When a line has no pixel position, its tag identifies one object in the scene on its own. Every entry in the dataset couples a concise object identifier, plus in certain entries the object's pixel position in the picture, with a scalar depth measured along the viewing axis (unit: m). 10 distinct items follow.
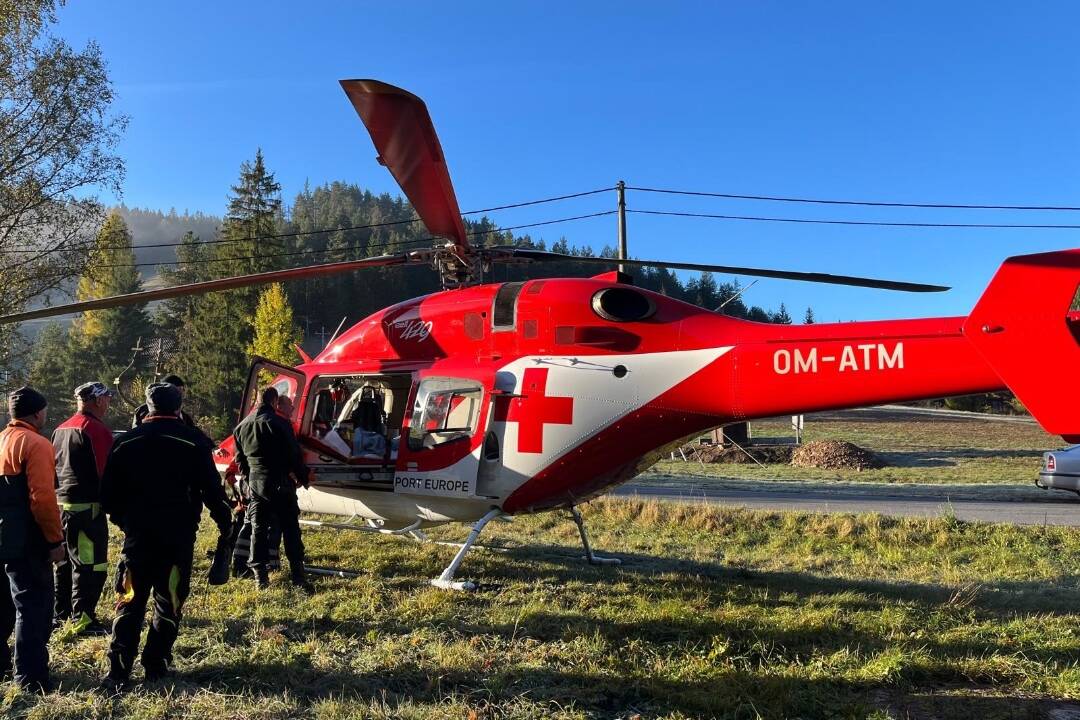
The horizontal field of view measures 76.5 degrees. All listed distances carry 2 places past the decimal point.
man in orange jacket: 4.39
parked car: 16.55
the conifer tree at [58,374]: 57.19
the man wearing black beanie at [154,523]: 4.48
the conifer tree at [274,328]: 45.06
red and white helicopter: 5.36
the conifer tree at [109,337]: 61.34
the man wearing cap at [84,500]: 5.59
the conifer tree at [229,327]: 47.34
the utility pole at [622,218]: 20.95
